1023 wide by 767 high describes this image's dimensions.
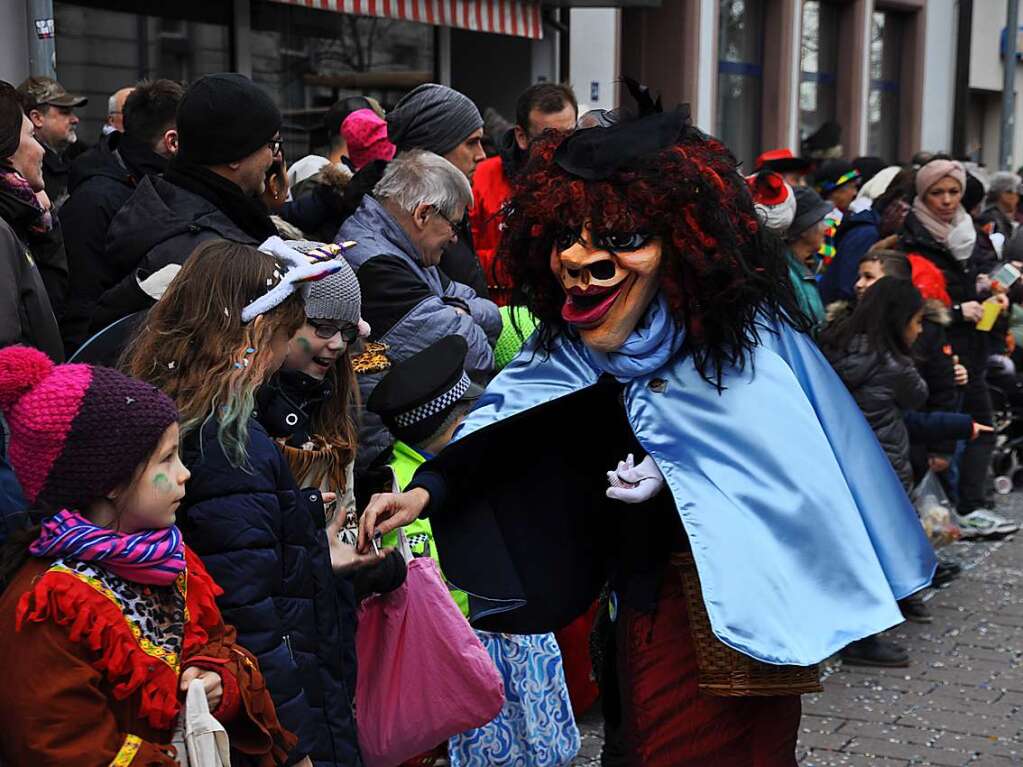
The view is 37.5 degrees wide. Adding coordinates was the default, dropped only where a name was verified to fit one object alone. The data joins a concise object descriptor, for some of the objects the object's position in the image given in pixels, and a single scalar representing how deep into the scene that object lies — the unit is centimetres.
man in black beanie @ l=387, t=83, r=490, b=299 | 579
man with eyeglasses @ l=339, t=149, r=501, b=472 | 466
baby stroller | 953
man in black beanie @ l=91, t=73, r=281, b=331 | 405
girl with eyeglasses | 355
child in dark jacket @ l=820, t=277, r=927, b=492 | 643
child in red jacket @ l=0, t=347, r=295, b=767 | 251
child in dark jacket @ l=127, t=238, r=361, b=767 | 305
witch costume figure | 314
